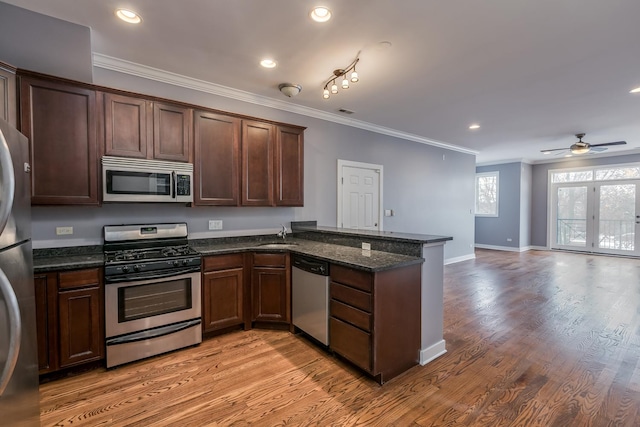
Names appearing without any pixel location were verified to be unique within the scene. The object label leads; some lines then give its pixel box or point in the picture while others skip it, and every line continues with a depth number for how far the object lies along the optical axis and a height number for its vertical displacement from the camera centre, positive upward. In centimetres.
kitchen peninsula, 227 -72
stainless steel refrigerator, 116 -39
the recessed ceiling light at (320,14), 214 +145
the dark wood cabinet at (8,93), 208 +82
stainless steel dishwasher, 269 -87
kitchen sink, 332 -45
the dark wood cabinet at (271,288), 319 -88
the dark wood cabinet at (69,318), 219 -87
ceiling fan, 549 +117
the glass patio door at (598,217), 730 -24
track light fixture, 289 +143
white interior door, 476 +20
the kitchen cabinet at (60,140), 231 +55
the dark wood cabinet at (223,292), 295 -88
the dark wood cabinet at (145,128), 267 +76
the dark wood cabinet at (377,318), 224 -90
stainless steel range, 244 -78
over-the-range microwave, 263 +25
